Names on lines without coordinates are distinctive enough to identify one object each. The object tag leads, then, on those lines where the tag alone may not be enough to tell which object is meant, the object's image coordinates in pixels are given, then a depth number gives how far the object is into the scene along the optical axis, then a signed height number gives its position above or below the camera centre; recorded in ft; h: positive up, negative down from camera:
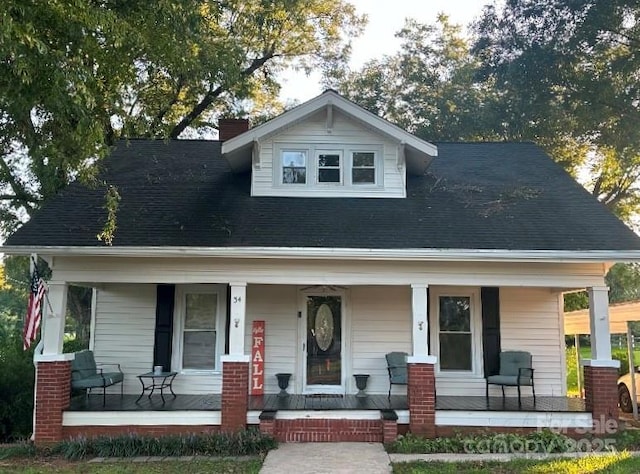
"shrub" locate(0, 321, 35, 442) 33.63 -4.71
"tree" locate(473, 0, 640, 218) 50.34 +25.29
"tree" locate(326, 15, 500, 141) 80.38 +37.46
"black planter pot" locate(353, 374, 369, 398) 33.32 -3.54
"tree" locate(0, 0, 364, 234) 20.76 +11.30
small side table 31.63 -3.84
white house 28.94 +2.71
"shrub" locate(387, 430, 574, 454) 26.53 -5.85
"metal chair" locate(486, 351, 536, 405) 32.94 -2.71
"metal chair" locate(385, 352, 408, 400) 33.17 -2.73
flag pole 29.03 +1.67
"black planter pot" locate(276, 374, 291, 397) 33.88 -3.70
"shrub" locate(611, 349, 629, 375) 47.20 -3.35
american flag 27.78 +0.36
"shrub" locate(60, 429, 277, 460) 26.40 -6.02
